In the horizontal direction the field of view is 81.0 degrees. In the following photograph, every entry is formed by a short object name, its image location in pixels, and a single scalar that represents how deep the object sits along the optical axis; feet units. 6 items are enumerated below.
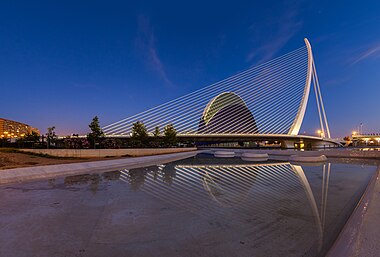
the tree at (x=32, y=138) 82.48
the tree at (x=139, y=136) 94.73
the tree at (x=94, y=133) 77.15
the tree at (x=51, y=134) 73.18
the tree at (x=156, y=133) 112.92
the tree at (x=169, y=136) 107.89
